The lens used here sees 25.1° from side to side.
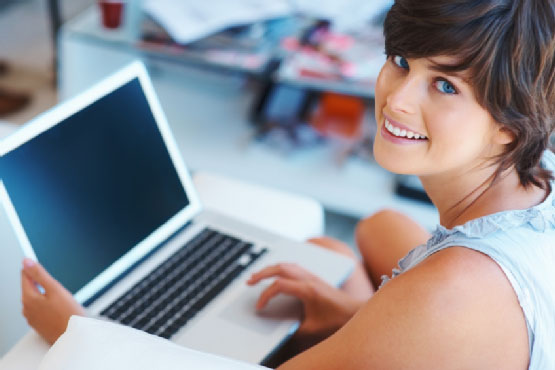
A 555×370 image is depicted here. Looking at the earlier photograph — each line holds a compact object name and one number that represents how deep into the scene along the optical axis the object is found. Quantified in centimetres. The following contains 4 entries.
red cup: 214
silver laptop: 139
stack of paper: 209
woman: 121
